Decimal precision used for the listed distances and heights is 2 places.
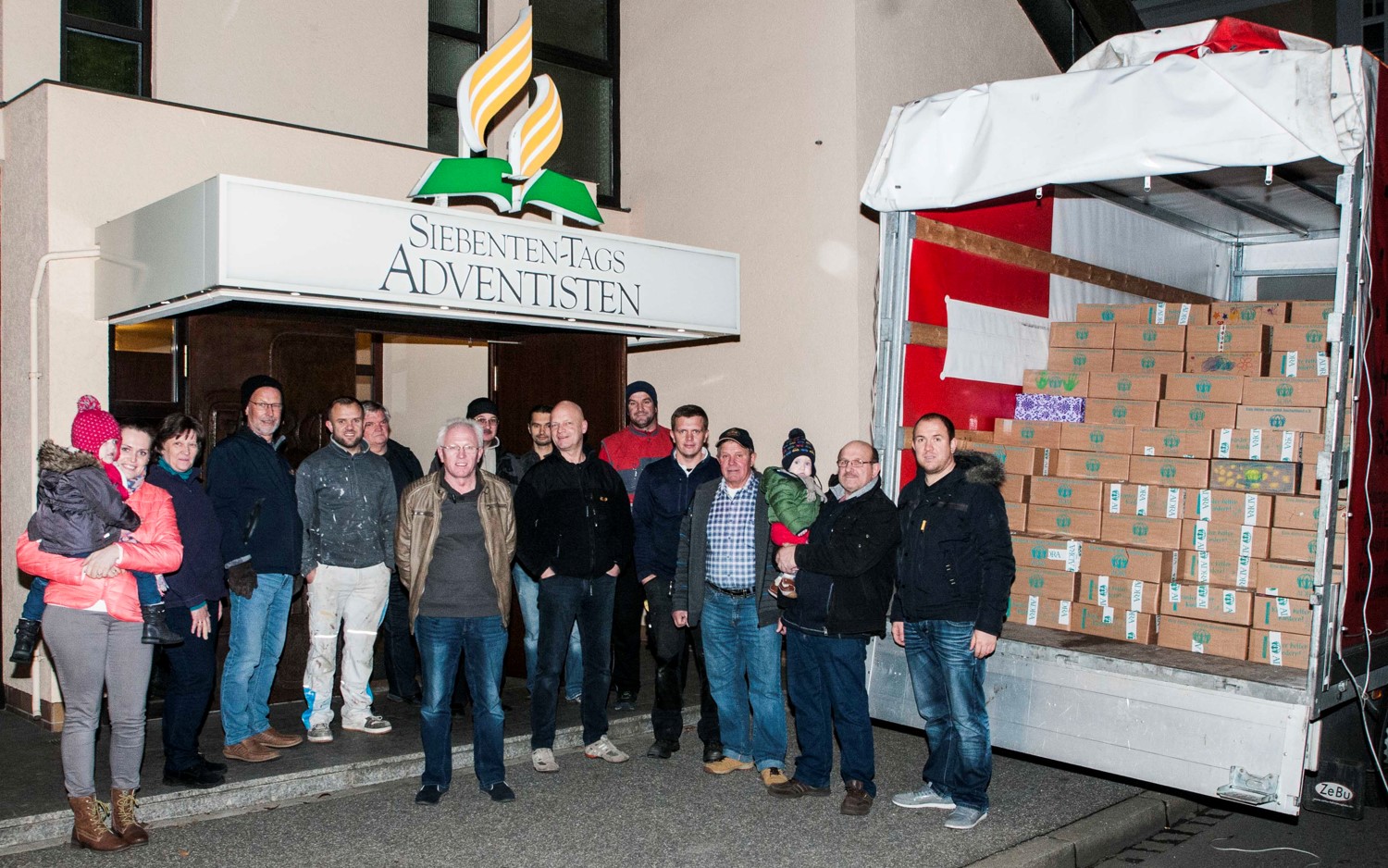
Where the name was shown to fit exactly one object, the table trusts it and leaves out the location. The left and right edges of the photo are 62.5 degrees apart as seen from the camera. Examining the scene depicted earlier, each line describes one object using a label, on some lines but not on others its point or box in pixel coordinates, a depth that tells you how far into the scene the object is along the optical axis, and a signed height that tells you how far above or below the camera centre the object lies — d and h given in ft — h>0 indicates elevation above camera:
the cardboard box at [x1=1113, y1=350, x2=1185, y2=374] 20.79 +0.66
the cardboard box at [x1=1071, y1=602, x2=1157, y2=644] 18.16 -3.68
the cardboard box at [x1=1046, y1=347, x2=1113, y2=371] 21.74 +0.69
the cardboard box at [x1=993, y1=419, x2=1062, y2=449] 20.93 -0.74
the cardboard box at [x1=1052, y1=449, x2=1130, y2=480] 19.75 -1.22
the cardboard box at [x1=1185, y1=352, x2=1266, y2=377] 19.54 +0.65
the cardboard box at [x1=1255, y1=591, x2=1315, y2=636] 16.83 -3.16
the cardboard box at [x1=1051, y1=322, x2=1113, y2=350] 21.93 +1.16
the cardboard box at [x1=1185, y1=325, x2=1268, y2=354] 19.71 +1.08
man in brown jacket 17.75 -3.37
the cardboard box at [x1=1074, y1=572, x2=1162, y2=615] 18.22 -3.20
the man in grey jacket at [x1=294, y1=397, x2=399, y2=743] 19.98 -3.15
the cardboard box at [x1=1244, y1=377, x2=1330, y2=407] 18.44 +0.19
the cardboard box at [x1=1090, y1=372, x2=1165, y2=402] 20.36 +0.19
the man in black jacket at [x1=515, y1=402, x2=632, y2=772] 19.38 -2.97
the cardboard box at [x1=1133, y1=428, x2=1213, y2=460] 19.10 -0.75
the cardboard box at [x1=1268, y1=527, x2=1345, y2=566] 17.38 -2.19
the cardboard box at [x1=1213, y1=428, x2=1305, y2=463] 18.19 -0.69
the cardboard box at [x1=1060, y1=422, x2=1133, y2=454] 19.95 -0.74
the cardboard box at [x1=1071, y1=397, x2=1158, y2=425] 20.10 -0.27
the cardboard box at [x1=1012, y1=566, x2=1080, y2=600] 19.21 -3.22
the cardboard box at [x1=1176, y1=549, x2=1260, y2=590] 17.72 -2.66
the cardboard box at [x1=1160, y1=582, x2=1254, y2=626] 17.35 -3.14
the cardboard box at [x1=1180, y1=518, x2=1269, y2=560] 17.84 -2.19
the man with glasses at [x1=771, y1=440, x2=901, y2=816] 17.21 -3.46
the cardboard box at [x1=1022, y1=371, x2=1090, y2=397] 21.61 +0.22
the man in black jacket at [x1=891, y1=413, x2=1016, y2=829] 16.81 -2.86
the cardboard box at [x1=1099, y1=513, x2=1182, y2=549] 18.65 -2.20
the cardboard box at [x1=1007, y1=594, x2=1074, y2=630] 19.12 -3.70
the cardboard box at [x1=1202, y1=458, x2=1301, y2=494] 18.01 -1.21
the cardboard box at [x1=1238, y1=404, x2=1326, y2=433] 18.20 -0.25
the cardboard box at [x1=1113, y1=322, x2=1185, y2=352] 20.99 +1.12
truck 14.51 +1.24
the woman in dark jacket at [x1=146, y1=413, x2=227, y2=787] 17.34 -3.68
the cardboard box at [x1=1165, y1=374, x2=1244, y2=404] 19.22 +0.21
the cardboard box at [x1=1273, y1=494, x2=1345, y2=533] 17.46 -1.68
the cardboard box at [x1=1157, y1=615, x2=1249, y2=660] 17.26 -3.65
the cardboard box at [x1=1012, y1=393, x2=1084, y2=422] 21.20 -0.27
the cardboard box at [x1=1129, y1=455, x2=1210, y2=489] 18.90 -1.23
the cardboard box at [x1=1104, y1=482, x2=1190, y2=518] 18.79 -1.71
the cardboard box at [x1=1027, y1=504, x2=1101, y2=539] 19.63 -2.21
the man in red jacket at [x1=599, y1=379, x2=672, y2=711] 23.25 -1.88
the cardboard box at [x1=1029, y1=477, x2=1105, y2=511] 19.65 -1.71
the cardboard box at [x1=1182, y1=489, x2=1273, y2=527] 17.89 -1.70
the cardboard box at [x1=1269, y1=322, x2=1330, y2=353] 19.33 +1.10
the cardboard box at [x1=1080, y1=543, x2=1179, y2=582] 18.35 -2.69
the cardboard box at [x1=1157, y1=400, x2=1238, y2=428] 19.10 -0.26
